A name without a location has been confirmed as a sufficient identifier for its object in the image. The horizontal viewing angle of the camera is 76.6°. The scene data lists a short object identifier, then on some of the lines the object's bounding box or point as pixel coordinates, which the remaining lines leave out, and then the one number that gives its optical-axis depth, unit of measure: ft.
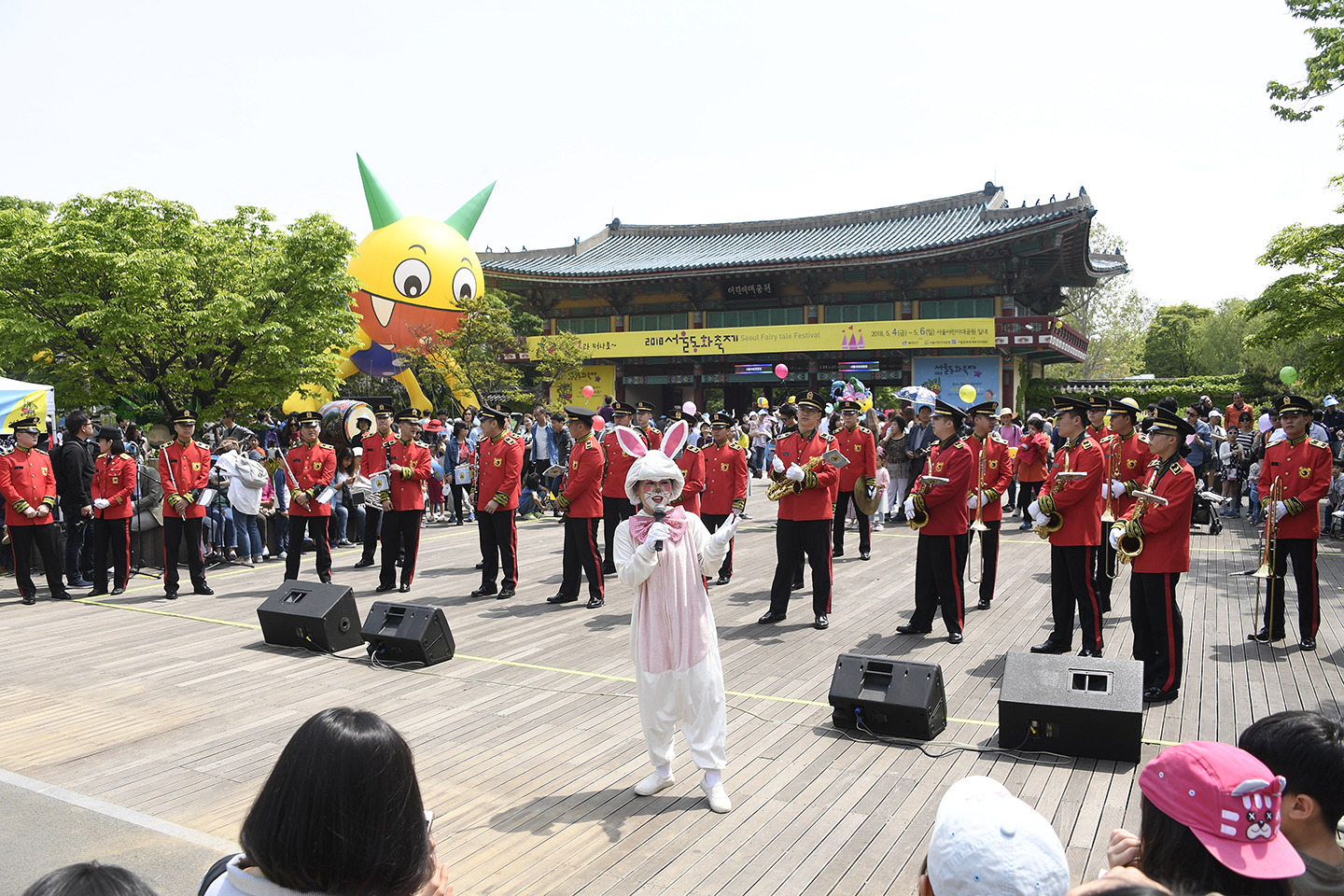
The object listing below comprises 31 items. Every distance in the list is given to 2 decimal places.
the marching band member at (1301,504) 22.27
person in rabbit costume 14.14
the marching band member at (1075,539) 21.50
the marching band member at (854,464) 32.76
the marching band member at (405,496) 31.09
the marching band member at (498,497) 29.86
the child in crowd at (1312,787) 7.22
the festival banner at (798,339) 96.89
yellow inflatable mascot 92.84
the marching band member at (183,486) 30.22
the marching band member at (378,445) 33.81
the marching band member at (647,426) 35.53
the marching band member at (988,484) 26.71
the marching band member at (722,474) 31.27
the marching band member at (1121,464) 22.58
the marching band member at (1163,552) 18.57
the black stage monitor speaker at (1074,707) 15.24
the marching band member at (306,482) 31.07
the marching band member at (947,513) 23.75
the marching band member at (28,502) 29.58
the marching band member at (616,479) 33.78
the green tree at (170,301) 56.90
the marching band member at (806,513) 25.93
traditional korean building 96.89
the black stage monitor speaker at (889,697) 16.58
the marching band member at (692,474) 30.71
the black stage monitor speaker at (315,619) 23.22
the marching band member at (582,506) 29.60
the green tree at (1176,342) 155.43
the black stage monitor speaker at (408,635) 22.03
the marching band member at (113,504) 30.55
